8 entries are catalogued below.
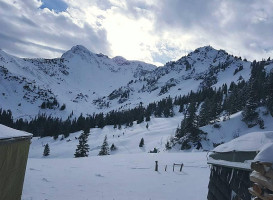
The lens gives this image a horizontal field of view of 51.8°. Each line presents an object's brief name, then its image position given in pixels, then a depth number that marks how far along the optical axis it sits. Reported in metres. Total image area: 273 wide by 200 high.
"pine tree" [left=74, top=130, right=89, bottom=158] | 65.40
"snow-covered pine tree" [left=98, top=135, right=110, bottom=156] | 71.00
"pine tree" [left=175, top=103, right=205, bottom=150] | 75.19
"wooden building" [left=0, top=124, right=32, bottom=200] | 9.88
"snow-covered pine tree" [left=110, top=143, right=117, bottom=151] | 90.69
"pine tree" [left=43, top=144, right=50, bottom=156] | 85.88
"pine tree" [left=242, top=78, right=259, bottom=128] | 82.88
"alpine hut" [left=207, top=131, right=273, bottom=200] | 9.16
